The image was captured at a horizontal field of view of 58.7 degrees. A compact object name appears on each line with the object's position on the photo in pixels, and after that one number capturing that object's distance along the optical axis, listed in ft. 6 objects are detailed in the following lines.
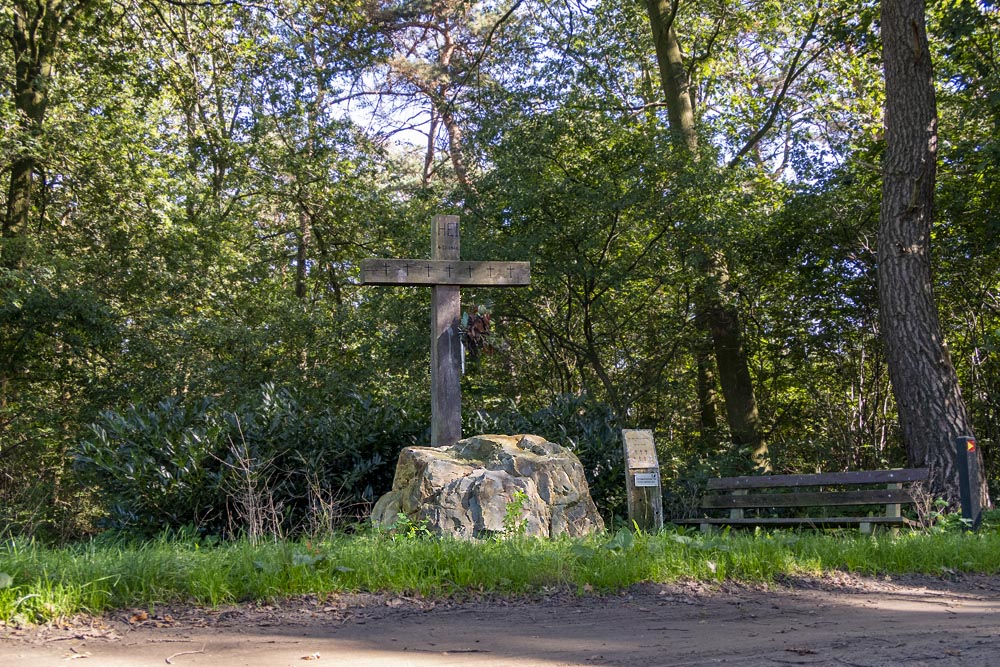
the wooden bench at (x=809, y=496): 31.42
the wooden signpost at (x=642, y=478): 29.89
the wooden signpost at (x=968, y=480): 30.17
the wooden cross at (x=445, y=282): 32.91
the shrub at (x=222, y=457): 33.04
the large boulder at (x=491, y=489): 25.29
